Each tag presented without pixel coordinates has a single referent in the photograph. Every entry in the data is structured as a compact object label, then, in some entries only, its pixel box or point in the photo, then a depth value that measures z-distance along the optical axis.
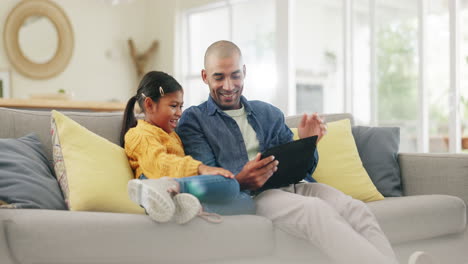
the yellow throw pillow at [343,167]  2.27
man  1.54
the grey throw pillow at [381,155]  2.39
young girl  1.49
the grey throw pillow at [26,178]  1.63
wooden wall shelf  3.86
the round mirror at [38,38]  5.84
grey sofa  1.43
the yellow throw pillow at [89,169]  1.72
